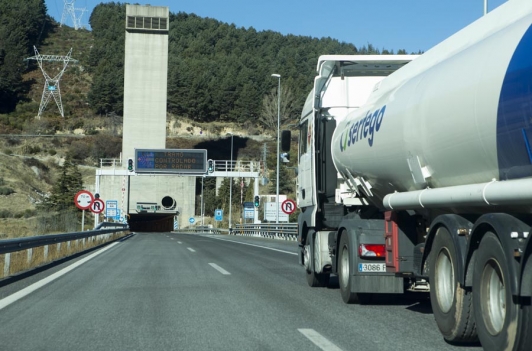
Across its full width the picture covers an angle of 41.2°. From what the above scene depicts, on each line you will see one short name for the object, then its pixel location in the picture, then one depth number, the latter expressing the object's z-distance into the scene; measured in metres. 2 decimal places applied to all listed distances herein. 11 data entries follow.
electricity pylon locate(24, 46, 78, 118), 116.83
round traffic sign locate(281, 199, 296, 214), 41.31
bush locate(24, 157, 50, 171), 97.11
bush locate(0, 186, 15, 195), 73.07
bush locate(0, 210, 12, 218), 63.04
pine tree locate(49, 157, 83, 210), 77.49
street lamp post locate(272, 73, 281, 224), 46.89
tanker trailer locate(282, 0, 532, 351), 5.34
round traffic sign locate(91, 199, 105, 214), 34.09
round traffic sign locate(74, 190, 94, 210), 28.25
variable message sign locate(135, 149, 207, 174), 64.69
